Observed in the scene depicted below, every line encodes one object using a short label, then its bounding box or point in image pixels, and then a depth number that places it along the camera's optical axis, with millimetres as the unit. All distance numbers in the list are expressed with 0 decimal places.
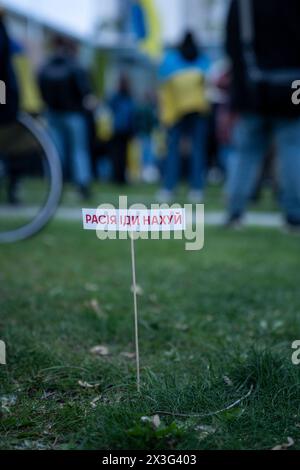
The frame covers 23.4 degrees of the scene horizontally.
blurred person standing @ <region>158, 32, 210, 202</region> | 8484
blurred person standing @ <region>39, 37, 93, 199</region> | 8367
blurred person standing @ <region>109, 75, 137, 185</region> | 13086
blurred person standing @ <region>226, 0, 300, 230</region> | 5027
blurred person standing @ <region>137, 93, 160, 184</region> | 14094
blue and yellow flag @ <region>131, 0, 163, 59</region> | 11438
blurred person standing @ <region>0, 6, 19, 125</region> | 4020
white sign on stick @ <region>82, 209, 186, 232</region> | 1773
